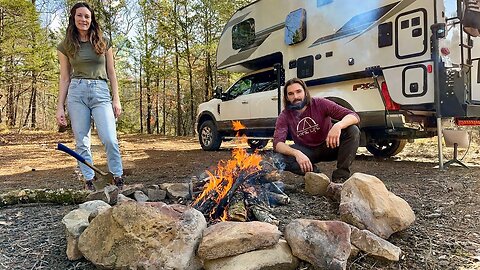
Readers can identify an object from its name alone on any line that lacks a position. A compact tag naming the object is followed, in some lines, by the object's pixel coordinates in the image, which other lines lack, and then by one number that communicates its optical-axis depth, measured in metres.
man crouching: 3.10
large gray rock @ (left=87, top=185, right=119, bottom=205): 2.41
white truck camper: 4.34
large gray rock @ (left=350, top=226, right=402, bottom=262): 1.68
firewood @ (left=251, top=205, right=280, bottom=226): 2.09
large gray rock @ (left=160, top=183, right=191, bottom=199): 2.67
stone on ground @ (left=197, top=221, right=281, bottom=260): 1.58
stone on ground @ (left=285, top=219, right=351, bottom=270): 1.56
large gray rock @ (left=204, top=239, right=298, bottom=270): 1.55
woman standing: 2.84
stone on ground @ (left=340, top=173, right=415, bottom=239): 1.94
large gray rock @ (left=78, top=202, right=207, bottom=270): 1.56
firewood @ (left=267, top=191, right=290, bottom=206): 2.52
